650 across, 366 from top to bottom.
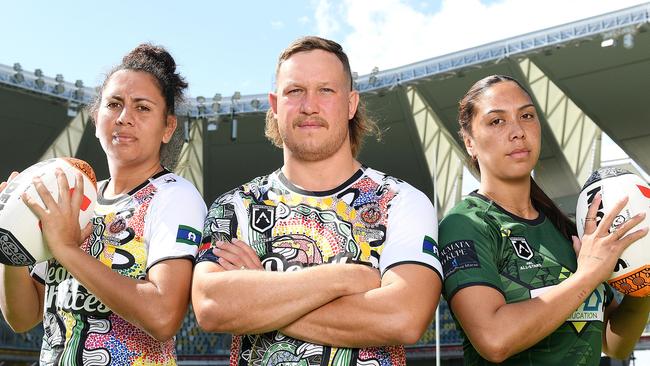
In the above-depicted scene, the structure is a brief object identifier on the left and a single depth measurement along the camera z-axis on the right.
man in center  2.64
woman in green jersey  2.79
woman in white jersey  2.81
